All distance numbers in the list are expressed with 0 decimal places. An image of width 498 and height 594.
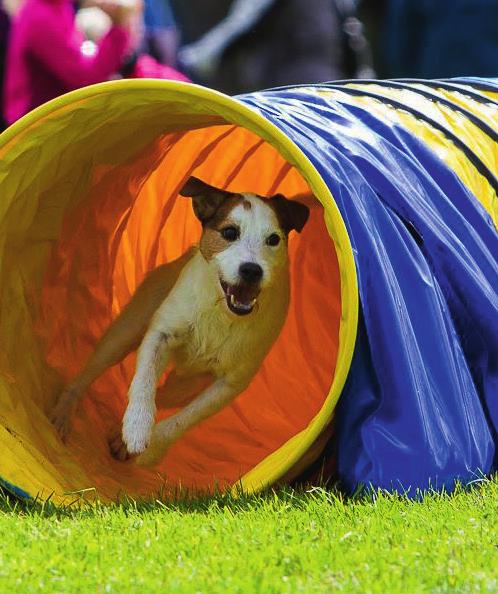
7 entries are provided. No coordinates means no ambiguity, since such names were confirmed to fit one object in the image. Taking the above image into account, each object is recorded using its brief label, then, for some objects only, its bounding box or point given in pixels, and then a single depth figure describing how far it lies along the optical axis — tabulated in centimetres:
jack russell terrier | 1101
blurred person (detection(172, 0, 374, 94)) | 2230
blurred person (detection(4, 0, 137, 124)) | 1611
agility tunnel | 981
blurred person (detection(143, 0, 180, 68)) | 1883
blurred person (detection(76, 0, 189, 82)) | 1692
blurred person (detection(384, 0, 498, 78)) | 2330
